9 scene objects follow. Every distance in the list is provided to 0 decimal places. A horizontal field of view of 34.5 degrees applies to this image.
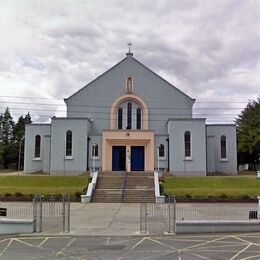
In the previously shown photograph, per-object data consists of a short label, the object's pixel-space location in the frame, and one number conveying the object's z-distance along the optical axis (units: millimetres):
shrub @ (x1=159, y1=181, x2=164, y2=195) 32938
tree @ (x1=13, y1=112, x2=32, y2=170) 86000
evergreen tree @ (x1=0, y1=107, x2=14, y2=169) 84938
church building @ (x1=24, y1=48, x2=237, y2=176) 44312
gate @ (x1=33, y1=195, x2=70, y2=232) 17375
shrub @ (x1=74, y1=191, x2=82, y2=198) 31783
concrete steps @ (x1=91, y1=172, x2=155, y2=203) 32031
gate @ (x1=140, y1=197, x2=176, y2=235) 17219
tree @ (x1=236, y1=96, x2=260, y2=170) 63450
